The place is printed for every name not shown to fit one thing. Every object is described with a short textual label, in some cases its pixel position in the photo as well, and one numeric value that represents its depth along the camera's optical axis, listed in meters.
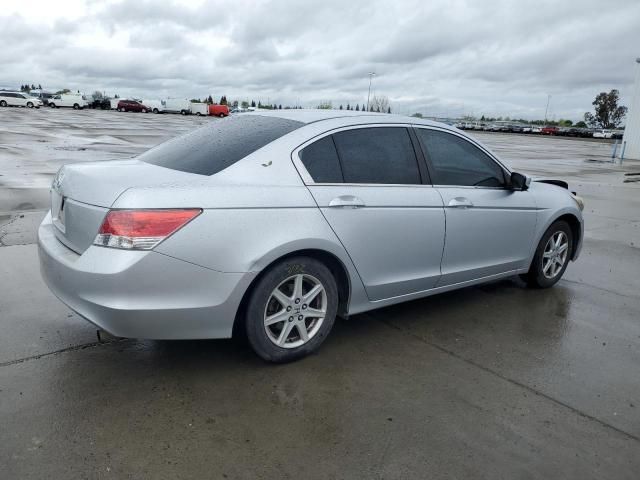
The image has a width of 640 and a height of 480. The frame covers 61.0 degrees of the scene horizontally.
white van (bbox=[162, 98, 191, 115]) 74.56
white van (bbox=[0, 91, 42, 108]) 59.08
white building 28.71
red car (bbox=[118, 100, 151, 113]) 68.94
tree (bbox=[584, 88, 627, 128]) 106.38
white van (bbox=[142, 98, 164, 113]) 74.25
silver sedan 2.93
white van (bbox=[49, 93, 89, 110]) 66.81
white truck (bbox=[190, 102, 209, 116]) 73.69
